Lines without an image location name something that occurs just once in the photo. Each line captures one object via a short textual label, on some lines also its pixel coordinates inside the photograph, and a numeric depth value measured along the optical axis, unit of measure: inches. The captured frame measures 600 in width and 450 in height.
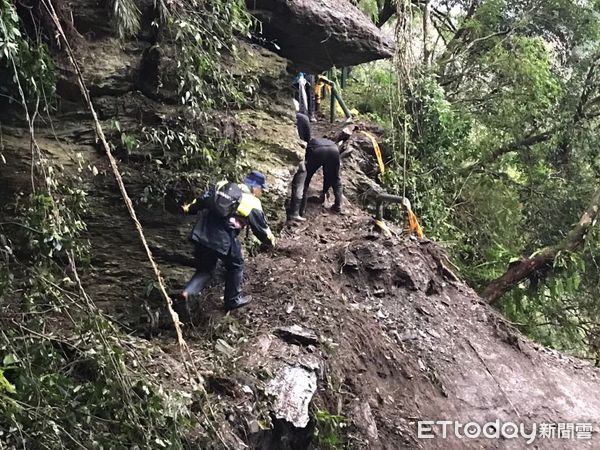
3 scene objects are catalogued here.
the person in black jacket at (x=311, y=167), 355.6
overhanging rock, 348.5
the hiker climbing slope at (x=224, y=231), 252.5
